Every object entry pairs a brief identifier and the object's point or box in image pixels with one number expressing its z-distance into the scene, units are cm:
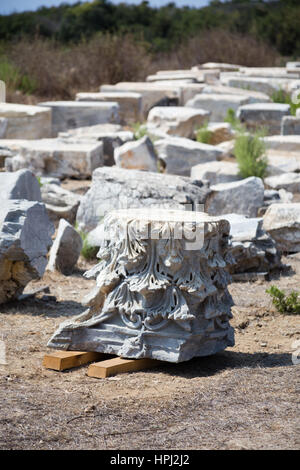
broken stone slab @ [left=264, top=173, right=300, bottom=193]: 1705
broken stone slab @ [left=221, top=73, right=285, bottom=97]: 2844
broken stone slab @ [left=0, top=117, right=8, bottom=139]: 2072
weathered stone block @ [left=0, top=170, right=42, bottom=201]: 1095
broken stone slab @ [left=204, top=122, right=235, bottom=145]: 2148
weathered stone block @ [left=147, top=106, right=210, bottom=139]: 2200
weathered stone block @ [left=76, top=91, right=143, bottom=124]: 2519
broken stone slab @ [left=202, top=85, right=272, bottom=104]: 2589
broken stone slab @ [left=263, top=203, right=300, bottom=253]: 1341
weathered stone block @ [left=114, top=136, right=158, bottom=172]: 1762
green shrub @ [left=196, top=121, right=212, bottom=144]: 2131
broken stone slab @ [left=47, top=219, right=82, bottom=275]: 1216
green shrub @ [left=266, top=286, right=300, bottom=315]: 1013
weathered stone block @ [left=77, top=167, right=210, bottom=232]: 1291
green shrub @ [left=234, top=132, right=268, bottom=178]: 1714
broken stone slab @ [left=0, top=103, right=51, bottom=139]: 2105
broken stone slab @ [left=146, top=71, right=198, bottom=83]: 3052
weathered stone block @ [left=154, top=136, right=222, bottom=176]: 1858
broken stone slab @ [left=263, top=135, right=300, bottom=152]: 1967
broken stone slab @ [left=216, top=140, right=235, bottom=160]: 1950
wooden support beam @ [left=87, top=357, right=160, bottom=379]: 745
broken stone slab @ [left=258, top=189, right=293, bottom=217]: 1565
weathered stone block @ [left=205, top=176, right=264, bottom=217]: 1458
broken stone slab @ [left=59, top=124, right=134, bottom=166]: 1995
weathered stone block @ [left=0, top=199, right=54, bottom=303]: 975
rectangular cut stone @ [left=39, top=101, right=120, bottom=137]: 2319
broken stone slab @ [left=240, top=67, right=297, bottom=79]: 3064
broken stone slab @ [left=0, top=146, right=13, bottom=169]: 1825
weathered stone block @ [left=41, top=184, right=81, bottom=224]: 1453
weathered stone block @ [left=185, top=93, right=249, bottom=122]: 2491
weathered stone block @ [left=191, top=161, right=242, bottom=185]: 1708
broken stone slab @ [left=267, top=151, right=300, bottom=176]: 1783
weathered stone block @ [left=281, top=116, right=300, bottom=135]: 2148
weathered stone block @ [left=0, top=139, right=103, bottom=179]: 1795
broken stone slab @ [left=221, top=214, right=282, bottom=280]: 1209
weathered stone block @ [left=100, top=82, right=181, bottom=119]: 2591
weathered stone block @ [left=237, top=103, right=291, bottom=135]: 2266
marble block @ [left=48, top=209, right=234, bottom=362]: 761
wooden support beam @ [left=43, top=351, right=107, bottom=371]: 771
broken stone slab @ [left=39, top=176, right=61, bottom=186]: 1621
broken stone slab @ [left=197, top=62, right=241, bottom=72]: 3678
